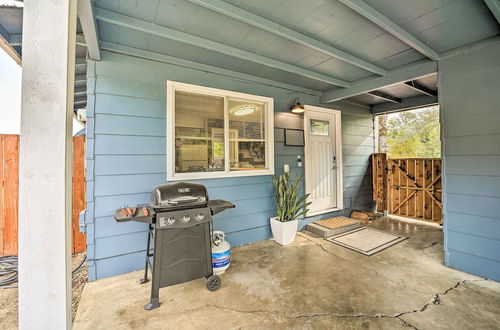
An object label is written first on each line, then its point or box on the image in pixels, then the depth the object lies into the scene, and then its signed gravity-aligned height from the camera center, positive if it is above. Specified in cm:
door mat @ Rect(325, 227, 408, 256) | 308 -117
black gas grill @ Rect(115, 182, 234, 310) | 187 -59
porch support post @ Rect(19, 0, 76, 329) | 88 +0
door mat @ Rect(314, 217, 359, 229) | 383 -104
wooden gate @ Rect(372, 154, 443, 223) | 431 -47
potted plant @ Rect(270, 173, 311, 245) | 323 -72
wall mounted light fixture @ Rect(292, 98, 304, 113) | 359 +97
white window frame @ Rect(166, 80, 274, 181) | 263 +51
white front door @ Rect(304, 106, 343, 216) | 401 +14
